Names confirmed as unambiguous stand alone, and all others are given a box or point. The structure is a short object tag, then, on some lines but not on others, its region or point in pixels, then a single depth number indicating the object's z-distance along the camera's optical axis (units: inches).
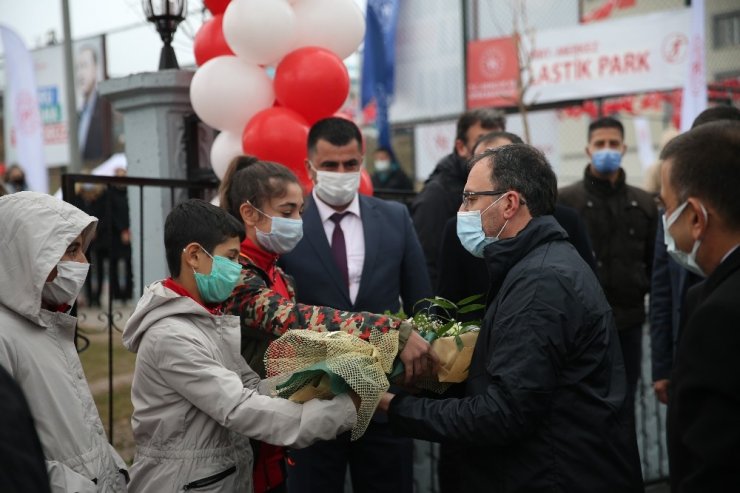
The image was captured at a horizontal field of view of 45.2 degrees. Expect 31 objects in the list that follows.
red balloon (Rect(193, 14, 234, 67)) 223.5
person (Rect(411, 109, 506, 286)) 198.2
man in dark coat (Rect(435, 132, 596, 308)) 171.8
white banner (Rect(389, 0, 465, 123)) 458.9
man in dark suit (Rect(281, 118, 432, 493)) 156.0
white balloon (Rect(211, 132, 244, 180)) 210.4
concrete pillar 217.0
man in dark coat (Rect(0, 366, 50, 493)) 61.3
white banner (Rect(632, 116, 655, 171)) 586.6
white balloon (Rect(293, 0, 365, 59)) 215.3
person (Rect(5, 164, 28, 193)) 485.1
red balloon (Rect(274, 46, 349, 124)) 207.0
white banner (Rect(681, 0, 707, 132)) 374.6
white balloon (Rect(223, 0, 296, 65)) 200.8
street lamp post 225.0
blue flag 437.1
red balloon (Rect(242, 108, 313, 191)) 201.6
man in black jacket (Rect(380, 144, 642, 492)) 104.7
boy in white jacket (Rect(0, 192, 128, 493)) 103.2
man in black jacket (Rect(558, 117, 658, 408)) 219.5
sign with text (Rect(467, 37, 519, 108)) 447.8
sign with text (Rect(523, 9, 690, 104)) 400.5
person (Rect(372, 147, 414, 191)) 393.1
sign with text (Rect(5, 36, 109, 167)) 691.4
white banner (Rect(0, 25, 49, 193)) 531.8
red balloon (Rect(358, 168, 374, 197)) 219.3
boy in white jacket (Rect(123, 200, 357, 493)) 114.8
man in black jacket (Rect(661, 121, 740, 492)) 75.5
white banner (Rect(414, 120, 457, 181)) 498.6
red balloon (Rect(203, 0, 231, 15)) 221.9
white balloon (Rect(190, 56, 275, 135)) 206.2
